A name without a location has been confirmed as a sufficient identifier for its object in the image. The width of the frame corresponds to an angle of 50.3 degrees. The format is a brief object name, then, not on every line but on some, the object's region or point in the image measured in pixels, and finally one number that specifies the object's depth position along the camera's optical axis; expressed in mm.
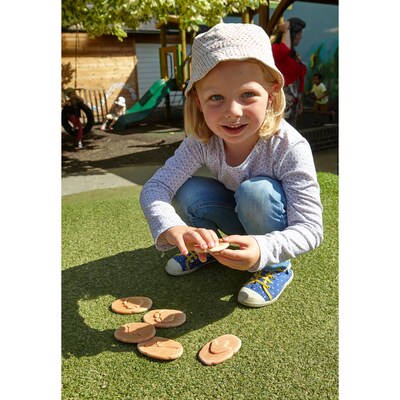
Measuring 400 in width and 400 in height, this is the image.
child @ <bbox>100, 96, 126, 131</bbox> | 8742
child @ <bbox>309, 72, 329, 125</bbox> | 8041
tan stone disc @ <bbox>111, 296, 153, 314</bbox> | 1551
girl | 1283
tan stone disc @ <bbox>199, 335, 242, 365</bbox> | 1242
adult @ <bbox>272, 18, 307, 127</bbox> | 4824
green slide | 8781
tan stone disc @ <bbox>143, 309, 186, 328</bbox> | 1459
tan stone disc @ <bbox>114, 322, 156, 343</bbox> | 1369
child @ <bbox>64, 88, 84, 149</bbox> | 6945
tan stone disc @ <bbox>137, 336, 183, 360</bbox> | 1269
